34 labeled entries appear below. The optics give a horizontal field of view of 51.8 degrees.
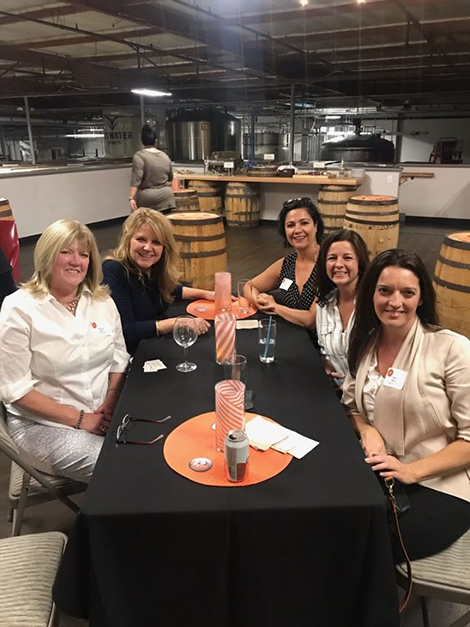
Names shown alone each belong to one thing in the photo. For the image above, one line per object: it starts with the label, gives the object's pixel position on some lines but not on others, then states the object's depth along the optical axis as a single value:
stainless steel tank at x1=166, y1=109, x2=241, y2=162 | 13.50
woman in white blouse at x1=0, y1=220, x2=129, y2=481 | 1.74
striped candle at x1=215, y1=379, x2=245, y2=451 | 1.36
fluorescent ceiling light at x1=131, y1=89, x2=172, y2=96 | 9.02
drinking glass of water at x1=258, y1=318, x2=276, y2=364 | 1.98
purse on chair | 1.35
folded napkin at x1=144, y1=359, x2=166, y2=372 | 1.92
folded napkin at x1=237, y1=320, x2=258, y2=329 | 2.40
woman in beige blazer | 1.48
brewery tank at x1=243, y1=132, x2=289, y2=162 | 15.80
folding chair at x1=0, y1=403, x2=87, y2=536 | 1.68
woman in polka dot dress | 2.69
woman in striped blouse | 2.27
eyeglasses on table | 1.44
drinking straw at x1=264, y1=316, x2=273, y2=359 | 1.98
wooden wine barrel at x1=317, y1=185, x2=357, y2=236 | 6.95
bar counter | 6.92
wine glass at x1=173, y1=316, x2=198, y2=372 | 1.95
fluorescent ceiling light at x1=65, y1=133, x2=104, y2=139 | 17.32
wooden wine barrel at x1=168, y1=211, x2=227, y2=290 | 4.04
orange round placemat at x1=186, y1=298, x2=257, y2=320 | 2.55
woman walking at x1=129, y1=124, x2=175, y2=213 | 5.37
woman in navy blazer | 2.31
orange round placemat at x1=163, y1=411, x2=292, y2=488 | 1.28
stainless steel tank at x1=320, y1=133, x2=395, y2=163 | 13.23
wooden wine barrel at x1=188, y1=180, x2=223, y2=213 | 8.34
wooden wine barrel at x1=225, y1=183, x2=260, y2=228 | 8.32
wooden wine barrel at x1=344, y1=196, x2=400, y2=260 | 5.28
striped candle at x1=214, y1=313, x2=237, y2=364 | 1.92
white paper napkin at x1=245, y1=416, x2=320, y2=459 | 1.40
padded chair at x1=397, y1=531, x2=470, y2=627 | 1.31
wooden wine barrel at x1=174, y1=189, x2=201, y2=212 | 6.80
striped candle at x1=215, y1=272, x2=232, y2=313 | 2.45
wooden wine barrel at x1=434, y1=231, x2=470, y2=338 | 3.22
